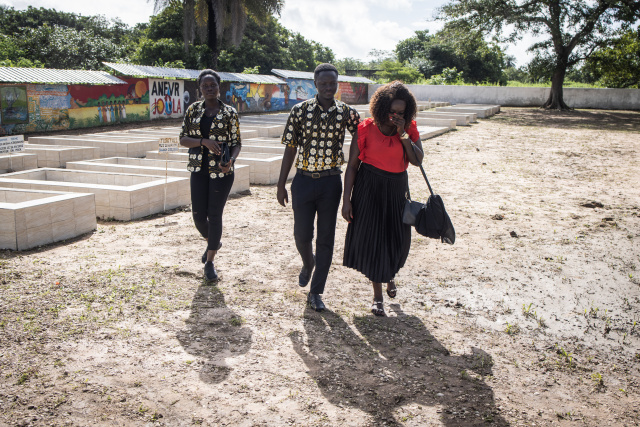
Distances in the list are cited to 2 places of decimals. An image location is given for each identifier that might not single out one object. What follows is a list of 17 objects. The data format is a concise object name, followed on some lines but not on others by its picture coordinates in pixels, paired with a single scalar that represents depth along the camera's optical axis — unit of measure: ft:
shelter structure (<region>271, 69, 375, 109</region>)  110.01
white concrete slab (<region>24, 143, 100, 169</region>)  34.24
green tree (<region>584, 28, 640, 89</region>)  102.45
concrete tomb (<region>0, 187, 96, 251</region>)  17.43
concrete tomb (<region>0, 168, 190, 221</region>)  22.06
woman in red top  12.13
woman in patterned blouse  14.67
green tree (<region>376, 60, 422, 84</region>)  151.12
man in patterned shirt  12.59
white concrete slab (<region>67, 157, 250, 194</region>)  27.25
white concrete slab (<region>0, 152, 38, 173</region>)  31.78
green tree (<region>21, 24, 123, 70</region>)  103.60
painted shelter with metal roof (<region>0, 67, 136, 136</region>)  56.49
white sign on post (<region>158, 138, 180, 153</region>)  24.23
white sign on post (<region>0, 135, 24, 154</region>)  24.68
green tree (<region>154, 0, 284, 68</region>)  88.74
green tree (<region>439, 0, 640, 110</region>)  99.14
